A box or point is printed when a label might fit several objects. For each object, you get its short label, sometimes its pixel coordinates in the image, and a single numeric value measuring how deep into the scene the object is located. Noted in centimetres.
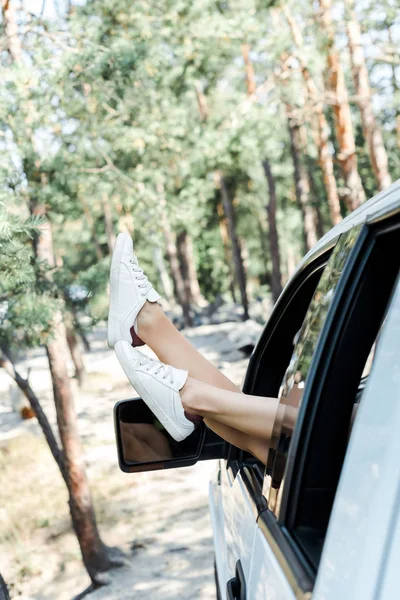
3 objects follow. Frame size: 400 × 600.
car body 98
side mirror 247
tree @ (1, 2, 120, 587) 565
